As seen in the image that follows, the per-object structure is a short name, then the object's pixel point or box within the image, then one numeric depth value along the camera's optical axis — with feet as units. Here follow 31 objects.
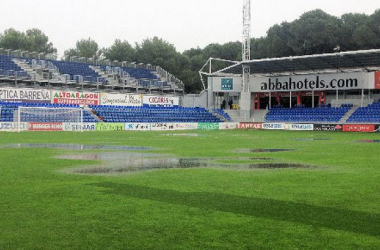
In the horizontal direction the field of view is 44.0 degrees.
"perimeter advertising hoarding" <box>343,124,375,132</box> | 186.60
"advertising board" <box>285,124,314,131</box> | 202.59
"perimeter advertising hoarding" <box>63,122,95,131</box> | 172.24
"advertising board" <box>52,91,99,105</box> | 206.39
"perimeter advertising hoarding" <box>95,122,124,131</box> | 182.29
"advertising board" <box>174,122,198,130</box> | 203.41
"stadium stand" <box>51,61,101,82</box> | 236.63
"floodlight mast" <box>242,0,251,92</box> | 224.33
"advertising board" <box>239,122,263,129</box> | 221.48
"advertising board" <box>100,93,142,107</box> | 222.07
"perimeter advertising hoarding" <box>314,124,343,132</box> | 194.18
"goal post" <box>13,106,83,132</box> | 165.99
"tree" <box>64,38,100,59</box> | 410.90
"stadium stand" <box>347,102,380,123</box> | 196.34
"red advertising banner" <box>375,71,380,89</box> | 211.41
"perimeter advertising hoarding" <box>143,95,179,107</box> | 240.53
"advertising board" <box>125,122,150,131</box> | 190.51
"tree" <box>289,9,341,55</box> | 305.12
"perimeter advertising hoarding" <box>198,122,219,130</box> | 213.75
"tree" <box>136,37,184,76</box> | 346.13
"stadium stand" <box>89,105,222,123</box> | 202.08
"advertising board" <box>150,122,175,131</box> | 195.92
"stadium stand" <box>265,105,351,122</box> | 212.02
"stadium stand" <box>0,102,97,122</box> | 165.17
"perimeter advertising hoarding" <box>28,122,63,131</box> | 166.24
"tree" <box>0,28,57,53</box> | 348.18
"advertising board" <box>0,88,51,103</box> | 190.80
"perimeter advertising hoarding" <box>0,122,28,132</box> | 156.76
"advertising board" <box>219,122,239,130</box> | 216.31
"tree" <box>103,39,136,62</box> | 360.07
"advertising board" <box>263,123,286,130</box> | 210.79
